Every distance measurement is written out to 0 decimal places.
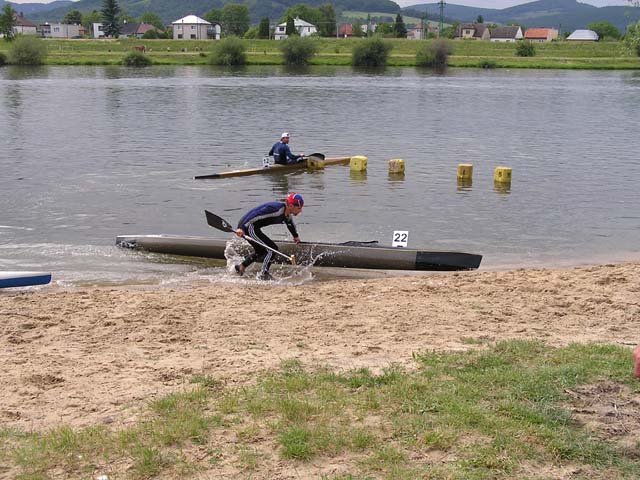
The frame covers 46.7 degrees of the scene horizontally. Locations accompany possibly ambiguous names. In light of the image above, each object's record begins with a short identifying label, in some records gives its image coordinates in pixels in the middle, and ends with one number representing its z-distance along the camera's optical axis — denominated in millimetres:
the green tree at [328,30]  182150
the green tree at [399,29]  154388
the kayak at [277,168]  27672
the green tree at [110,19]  181750
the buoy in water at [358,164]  29094
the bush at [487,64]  103875
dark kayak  15930
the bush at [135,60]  101688
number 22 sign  16250
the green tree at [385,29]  165375
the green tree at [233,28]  194888
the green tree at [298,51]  104812
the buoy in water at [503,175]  26797
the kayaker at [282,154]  28175
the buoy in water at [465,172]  27578
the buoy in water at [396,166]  28672
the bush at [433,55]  105000
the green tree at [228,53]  105188
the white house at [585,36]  190125
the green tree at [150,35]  164712
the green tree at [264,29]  154875
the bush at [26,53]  98062
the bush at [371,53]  104875
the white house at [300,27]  172975
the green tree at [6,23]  127494
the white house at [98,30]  190350
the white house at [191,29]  182875
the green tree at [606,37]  193250
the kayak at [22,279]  14430
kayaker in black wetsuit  15406
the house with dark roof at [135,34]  188150
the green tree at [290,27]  163700
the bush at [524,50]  114188
